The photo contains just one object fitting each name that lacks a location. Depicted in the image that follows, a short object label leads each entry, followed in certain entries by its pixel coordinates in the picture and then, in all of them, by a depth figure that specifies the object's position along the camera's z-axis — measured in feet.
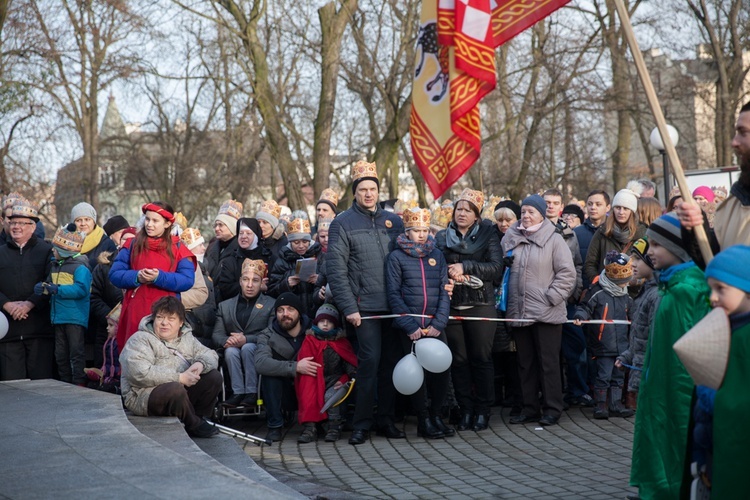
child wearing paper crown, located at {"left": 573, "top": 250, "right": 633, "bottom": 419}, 32.91
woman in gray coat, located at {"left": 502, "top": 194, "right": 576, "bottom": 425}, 32.09
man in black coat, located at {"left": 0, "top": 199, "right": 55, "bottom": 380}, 35.73
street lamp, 60.33
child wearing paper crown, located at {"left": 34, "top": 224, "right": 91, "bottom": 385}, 35.31
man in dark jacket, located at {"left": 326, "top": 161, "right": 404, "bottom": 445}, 30.32
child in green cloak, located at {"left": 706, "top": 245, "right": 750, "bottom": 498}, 14.94
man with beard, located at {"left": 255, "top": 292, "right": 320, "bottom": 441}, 30.96
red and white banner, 22.25
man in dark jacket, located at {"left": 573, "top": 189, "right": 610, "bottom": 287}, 38.01
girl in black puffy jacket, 30.42
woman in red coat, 30.09
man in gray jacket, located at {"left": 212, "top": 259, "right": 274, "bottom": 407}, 32.86
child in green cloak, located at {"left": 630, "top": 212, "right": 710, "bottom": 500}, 18.63
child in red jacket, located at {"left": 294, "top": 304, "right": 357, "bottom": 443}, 30.66
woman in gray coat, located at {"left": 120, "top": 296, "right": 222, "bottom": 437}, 26.96
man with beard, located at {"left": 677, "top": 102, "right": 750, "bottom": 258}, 16.51
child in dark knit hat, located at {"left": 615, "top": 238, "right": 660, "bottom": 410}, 25.23
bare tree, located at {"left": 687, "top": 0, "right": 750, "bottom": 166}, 94.73
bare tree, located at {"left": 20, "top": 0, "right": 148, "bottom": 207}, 68.44
